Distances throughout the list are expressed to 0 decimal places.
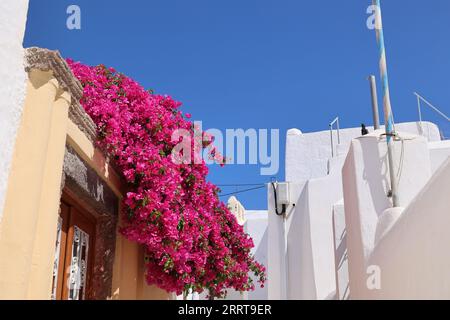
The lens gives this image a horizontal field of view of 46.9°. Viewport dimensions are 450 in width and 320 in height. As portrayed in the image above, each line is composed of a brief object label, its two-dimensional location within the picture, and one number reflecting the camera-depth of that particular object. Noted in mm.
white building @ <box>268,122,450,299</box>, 3076
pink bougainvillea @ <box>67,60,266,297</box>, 4844
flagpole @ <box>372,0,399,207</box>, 4562
